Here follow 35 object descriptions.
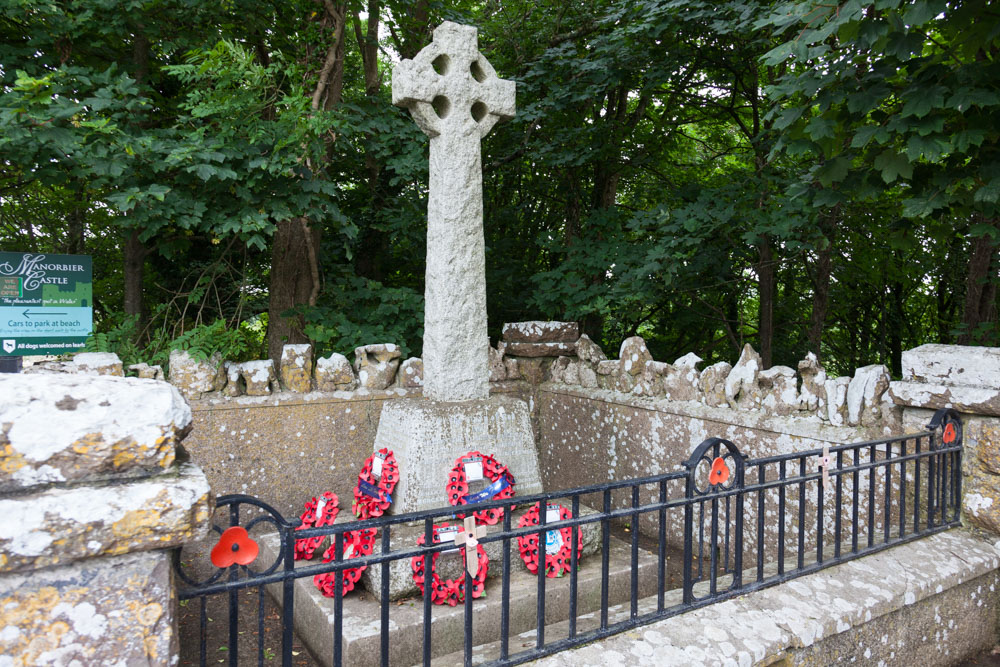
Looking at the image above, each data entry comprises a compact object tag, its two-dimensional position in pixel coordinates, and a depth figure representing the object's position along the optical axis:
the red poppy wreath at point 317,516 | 3.34
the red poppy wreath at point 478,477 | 3.15
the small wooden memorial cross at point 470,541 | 1.78
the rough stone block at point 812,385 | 3.32
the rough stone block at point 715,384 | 3.81
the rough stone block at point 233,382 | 4.20
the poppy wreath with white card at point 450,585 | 2.87
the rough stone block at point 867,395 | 3.12
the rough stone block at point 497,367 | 5.08
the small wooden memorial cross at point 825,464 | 2.47
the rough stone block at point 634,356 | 4.43
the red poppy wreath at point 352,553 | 2.96
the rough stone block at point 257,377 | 4.23
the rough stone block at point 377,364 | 4.54
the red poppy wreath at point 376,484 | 3.27
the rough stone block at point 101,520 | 1.19
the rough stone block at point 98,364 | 3.78
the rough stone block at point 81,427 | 1.24
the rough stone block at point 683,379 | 3.99
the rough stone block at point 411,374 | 4.61
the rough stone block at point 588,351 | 4.89
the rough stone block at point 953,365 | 2.74
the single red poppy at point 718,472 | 2.25
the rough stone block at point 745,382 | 3.65
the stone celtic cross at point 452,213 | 3.39
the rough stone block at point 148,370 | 3.95
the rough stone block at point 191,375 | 4.10
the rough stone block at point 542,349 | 5.18
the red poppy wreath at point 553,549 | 3.15
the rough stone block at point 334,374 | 4.42
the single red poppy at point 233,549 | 1.53
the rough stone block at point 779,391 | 3.44
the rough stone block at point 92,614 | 1.21
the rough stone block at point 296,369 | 4.34
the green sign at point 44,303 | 4.40
